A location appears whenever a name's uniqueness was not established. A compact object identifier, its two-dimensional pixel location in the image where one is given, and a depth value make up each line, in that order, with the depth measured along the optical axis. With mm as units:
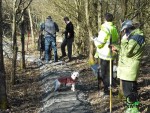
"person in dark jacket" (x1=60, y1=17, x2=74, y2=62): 18064
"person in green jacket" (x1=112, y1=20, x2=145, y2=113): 7965
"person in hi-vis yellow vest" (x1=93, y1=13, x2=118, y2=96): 9875
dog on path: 11422
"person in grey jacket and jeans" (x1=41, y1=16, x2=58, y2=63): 17875
